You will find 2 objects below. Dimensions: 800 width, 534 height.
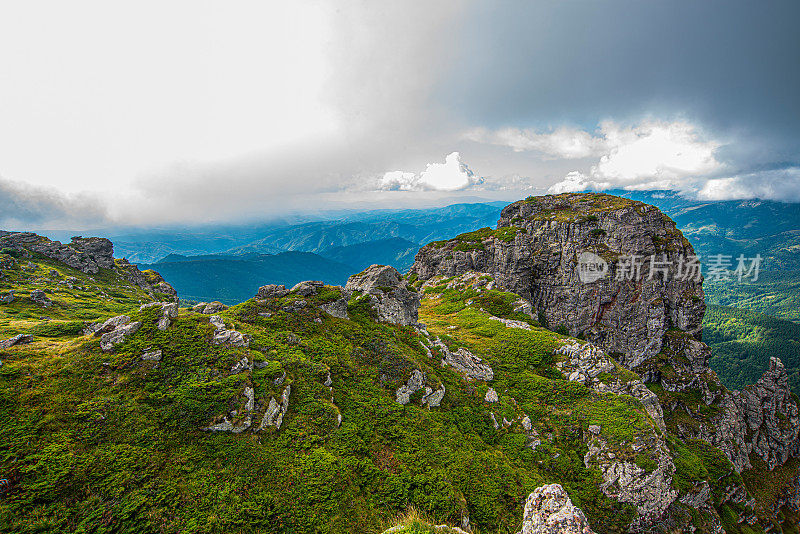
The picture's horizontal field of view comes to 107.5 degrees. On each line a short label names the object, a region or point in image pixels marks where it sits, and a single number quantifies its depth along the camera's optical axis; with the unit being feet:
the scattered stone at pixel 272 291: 89.27
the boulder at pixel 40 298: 161.68
